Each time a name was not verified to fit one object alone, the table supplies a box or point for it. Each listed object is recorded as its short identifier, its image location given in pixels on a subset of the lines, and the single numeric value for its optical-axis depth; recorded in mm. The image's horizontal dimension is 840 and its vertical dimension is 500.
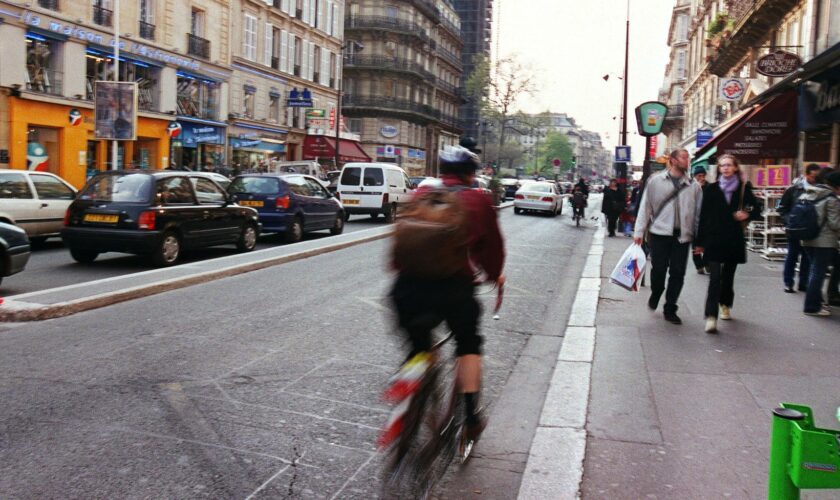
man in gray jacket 7945
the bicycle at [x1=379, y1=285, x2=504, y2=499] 3430
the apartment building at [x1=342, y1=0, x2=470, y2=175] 68875
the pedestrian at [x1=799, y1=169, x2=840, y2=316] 8703
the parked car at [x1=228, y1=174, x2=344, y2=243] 17047
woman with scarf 7664
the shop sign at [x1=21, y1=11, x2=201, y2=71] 25647
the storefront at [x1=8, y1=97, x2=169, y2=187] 25328
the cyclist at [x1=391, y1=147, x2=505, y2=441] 3652
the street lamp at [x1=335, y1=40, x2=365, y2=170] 45691
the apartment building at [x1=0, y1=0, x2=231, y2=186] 25234
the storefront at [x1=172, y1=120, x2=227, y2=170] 34344
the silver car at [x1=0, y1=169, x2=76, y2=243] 13371
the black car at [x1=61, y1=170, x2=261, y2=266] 11758
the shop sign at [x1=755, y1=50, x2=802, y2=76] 17234
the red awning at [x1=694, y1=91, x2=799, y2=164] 19203
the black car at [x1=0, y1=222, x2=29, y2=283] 9227
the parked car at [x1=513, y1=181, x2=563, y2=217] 32750
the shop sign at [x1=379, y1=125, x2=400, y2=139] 69062
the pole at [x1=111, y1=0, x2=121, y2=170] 27594
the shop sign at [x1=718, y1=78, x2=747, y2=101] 23875
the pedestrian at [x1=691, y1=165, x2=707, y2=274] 12764
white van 24266
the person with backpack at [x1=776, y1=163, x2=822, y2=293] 10273
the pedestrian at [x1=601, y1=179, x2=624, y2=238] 22734
